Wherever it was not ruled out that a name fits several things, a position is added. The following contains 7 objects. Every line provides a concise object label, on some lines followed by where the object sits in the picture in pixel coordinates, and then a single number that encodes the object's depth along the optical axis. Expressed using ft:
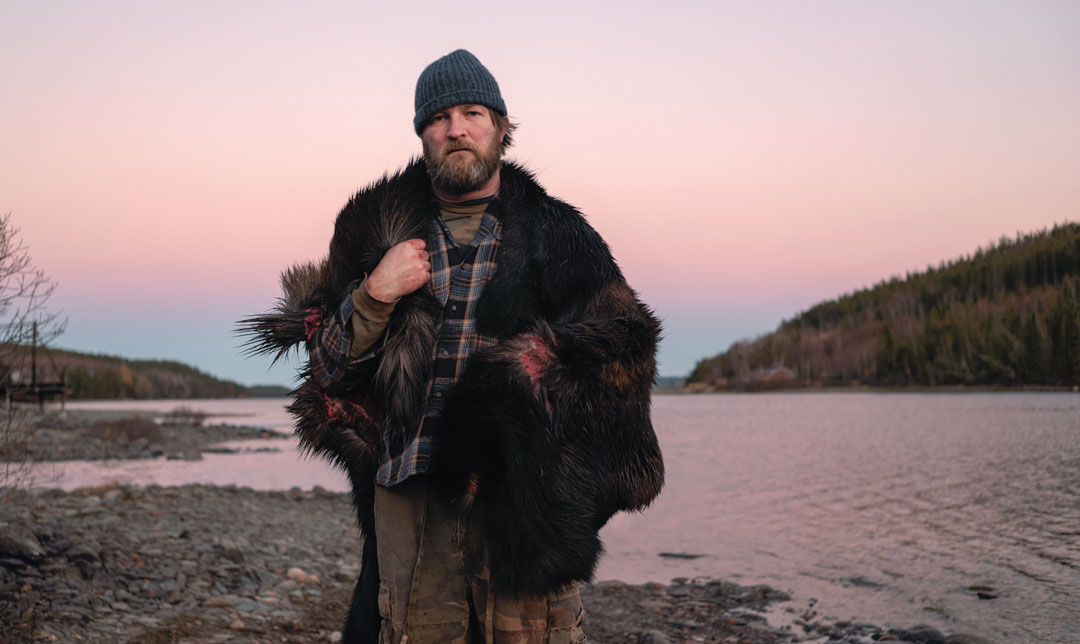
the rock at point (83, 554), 19.61
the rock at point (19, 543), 18.42
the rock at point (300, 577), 25.52
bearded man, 8.55
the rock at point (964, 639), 23.15
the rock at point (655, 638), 22.59
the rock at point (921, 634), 24.28
